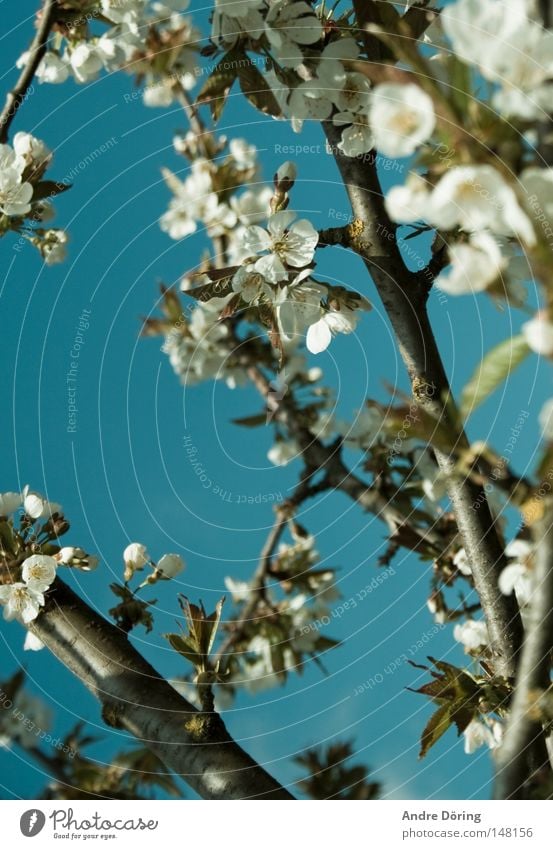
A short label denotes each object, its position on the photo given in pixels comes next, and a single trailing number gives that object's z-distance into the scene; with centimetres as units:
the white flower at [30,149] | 75
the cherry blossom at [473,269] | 42
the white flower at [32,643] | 71
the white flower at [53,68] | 76
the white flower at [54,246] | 81
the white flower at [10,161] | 74
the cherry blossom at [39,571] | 70
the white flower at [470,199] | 44
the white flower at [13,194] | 74
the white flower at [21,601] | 70
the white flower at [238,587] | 93
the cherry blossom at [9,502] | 73
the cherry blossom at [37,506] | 72
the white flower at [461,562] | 76
